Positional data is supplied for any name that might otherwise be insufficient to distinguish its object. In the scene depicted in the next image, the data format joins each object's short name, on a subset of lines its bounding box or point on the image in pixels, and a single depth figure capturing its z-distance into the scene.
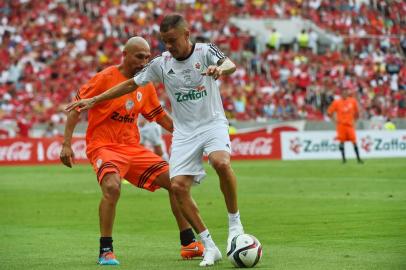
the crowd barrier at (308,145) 37.44
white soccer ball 9.38
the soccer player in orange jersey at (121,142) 10.76
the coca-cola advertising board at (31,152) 36.16
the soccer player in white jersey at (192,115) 9.77
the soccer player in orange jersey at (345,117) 32.72
